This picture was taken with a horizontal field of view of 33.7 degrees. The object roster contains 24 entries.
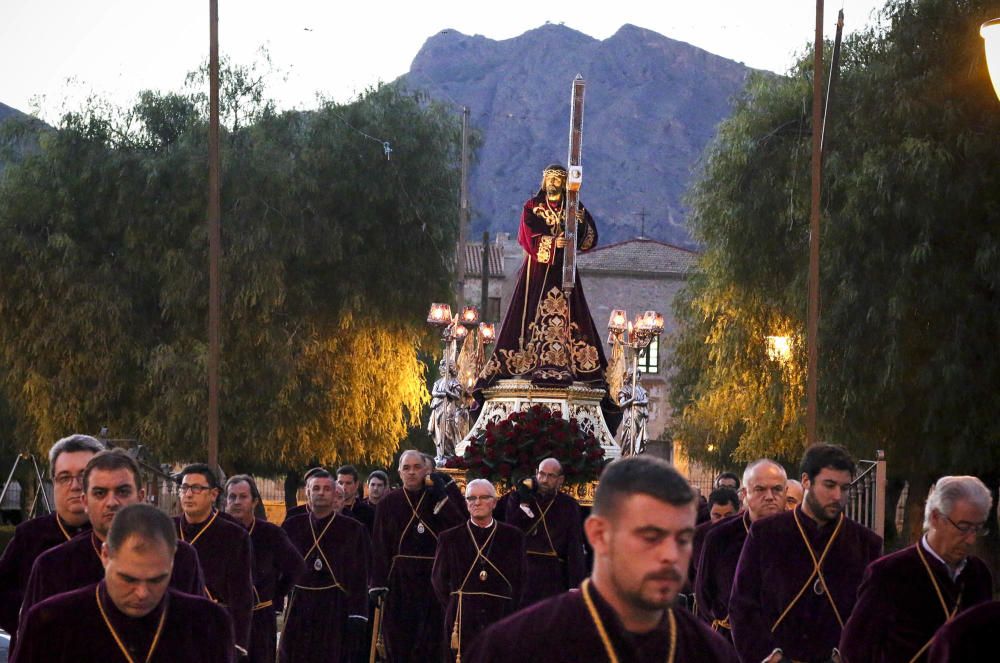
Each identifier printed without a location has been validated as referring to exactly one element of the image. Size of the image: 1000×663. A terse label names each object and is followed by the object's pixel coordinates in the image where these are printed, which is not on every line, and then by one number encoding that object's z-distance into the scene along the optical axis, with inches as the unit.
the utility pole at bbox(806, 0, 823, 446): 865.5
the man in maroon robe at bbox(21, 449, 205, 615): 272.5
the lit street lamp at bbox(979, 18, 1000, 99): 356.2
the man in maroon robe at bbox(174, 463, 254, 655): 393.4
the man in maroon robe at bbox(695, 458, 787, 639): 409.7
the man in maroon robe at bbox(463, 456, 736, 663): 166.2
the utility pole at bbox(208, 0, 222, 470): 887.7
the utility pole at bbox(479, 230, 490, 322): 1708.7
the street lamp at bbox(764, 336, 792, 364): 1166.3
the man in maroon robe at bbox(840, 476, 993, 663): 296.4
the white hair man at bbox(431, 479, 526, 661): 546.9
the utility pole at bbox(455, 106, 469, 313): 1496.1
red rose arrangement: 782.5
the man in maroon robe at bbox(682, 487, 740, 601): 542.3
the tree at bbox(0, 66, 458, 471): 1288.1
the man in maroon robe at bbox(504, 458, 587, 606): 651.5
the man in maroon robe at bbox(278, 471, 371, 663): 585.6
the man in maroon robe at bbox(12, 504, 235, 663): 225.5
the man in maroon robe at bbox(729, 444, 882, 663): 366.6
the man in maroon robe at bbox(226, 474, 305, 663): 483.8
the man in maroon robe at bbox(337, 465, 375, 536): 666.2
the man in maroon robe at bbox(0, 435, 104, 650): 306.0
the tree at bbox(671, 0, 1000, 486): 1036.5
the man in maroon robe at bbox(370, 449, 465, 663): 642.2
